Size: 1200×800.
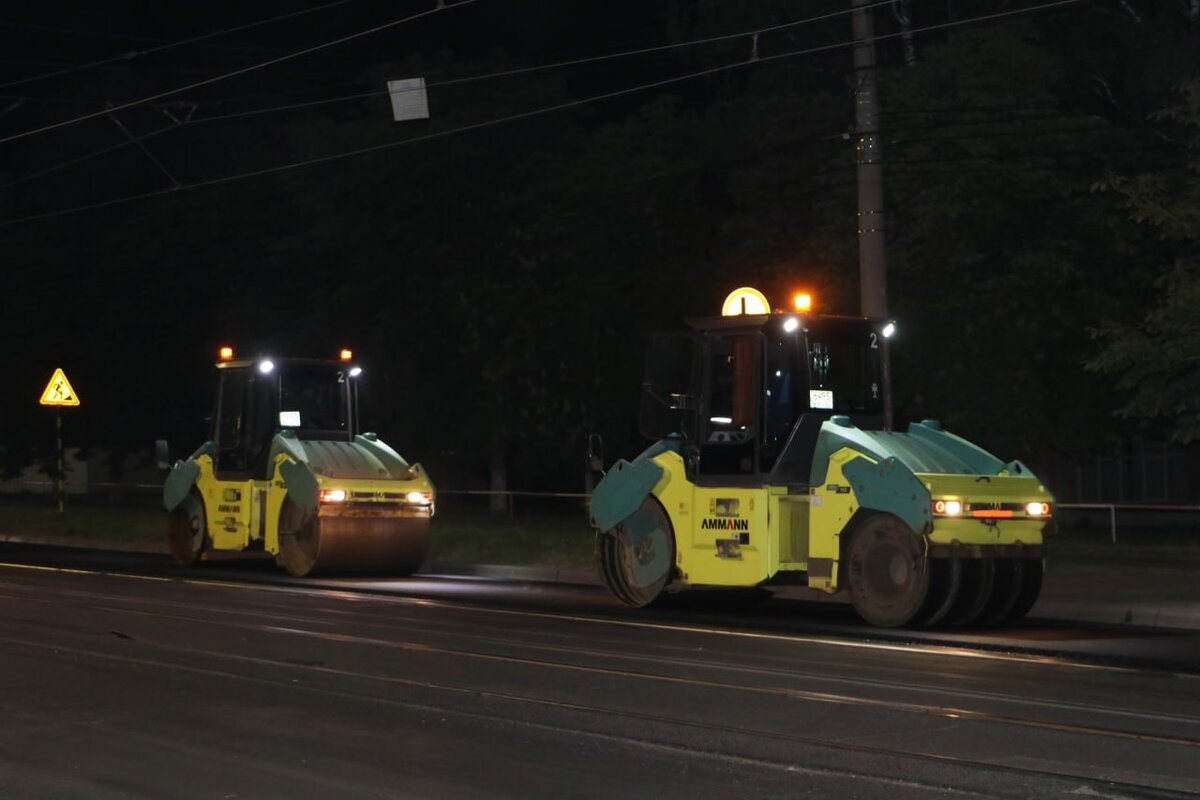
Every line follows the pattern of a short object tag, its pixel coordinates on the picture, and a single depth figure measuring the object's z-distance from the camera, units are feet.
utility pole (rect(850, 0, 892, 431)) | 68.74
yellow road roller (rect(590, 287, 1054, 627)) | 54.85
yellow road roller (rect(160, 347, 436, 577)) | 76.07
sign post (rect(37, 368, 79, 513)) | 109.09
